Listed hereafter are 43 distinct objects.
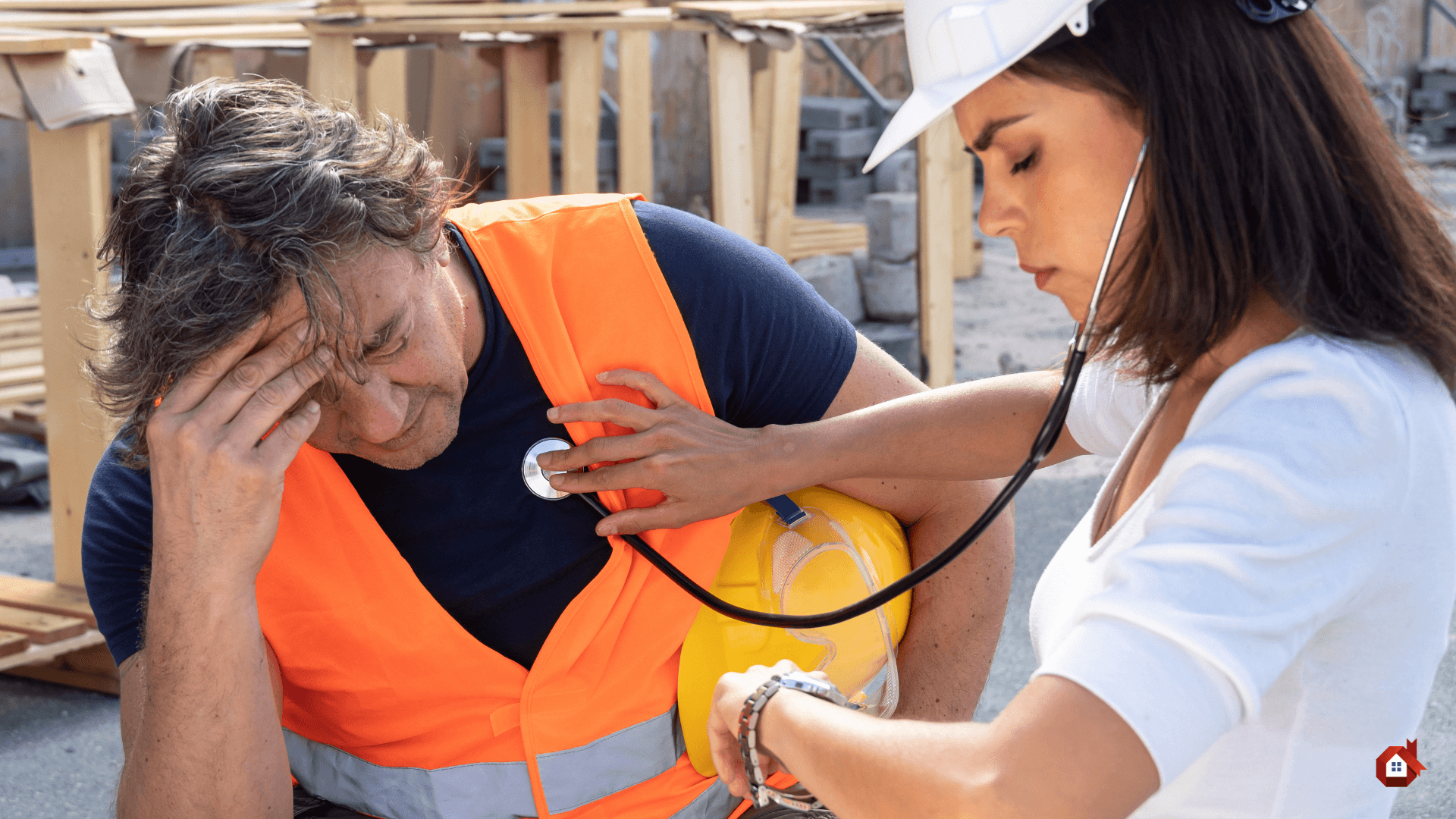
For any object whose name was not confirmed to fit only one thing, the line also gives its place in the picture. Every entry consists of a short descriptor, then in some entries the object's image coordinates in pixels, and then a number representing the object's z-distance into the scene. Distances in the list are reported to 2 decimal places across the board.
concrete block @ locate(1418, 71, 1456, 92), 13.79
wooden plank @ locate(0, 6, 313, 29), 2.97
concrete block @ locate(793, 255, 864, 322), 5.50
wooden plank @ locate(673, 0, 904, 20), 3.37
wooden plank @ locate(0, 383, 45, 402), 3.47
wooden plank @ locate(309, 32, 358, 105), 3.26
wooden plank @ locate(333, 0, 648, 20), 3.15
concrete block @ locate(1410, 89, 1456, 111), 13.73
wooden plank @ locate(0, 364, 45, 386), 3.54
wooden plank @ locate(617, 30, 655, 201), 3.88
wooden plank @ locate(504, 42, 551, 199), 3.97
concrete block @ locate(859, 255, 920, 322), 5.72
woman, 0.84
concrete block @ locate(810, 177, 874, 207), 8.87
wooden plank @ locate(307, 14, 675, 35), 3.21
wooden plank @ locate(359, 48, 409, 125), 4.91
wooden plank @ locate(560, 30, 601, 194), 3.51
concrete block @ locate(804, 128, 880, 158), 8.64
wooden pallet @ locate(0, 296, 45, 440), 3.54
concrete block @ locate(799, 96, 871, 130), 8.74
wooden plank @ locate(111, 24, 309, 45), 3.13
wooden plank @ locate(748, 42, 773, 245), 5.43
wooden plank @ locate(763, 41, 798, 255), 5.36
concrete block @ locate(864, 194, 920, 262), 5.77
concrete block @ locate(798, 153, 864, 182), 8.85
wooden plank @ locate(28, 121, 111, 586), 2.70
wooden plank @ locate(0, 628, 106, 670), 2.79
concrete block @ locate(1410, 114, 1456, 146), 13.77
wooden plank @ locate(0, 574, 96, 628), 2.99
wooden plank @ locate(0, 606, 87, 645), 2.85
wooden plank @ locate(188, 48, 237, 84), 4.70
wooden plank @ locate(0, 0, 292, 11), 3.12
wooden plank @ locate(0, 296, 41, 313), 4.16
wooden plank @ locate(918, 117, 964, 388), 3.86
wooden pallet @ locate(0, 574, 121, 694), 2.82
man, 1.38
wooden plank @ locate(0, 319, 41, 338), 3.98
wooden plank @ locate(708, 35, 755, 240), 3.51
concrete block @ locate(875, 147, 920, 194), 7.54
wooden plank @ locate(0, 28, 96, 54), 2.40
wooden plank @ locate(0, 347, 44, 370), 3.71
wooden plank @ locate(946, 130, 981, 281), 5.85
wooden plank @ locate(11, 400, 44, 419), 4.45
